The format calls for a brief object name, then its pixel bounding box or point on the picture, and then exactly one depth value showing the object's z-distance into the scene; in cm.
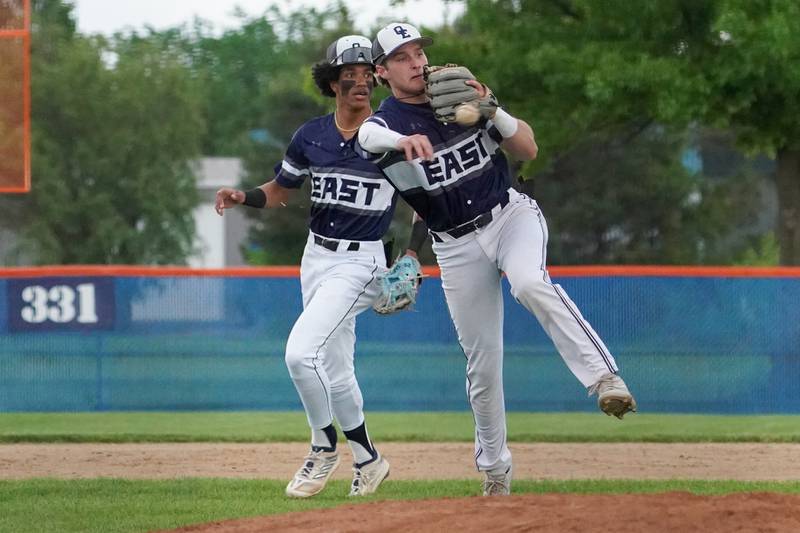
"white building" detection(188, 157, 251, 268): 10075
